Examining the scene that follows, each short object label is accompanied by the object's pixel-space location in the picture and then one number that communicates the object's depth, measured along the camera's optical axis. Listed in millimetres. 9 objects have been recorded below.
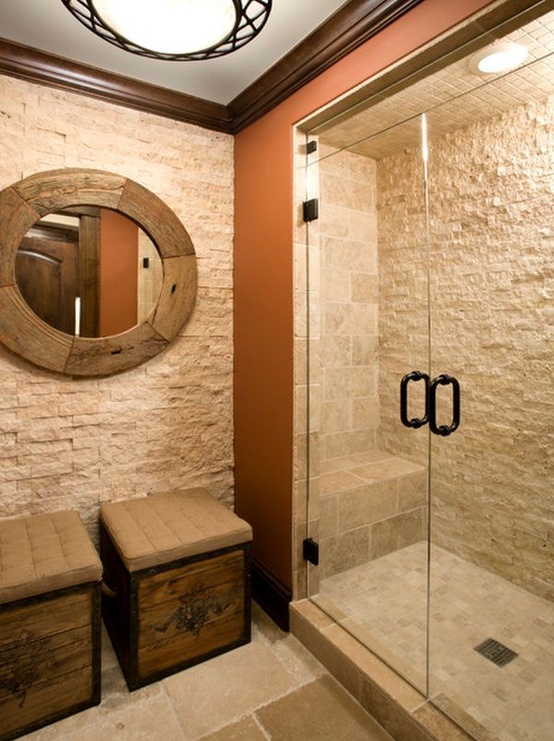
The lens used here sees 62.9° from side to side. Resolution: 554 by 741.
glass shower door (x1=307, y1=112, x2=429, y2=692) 2006
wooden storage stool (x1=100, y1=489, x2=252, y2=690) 1590
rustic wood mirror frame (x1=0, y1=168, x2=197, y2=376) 1820
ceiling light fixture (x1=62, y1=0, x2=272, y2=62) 1244
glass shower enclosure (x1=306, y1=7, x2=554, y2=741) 1797
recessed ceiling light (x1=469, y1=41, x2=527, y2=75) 1499
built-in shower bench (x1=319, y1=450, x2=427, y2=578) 2217
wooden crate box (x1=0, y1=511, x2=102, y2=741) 1388
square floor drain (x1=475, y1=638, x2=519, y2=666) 1723
